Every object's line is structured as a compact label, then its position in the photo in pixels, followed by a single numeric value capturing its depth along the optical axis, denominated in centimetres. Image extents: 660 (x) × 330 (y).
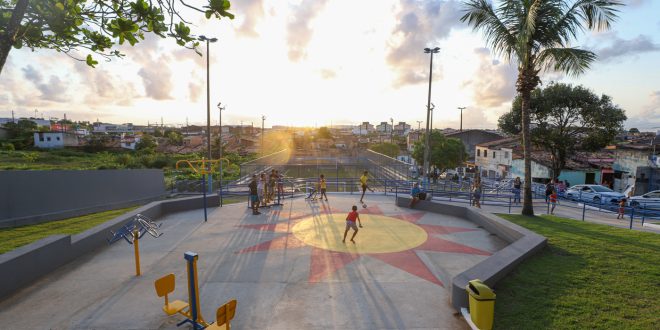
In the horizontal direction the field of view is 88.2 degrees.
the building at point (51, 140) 6938
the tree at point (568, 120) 3000
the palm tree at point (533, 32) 1322
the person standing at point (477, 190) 1847
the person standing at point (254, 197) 1573
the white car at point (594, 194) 2306
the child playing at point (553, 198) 1797
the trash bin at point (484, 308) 584
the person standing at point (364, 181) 1808
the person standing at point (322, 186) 1884
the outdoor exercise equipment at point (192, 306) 534
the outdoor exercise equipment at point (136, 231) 869
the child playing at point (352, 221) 1130
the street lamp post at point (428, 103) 2559
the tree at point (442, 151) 4603
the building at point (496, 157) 4228
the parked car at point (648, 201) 1994
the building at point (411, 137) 9499
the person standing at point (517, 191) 2243
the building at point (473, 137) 6506
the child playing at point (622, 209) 1787
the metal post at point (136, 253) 858
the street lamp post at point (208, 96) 2728
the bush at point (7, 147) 6196
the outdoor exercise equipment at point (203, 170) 1302
